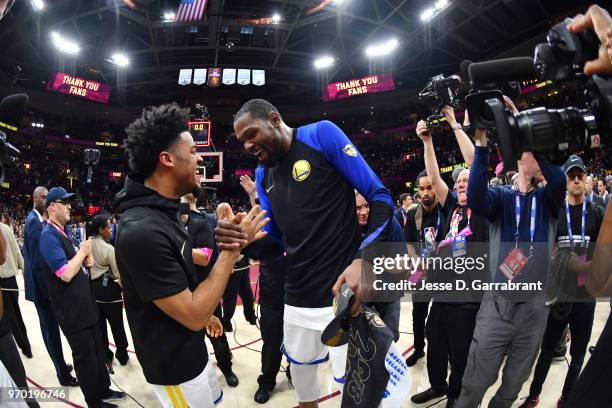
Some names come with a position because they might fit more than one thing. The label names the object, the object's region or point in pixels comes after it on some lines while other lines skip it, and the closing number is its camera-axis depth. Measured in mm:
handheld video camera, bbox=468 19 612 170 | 1086
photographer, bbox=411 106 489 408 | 2863
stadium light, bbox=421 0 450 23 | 14328
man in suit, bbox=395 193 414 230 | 7566
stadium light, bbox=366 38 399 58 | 18328
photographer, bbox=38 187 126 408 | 3129
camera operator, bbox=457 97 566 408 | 2398
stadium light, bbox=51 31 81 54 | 16372
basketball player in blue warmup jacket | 2061
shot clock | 11253
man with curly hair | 1474
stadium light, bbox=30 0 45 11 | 12438
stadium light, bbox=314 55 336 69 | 20058
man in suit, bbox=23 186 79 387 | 3635
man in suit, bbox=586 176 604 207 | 4945
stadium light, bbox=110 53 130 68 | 18545
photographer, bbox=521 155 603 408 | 2881
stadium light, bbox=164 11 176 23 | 14497
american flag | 13406
